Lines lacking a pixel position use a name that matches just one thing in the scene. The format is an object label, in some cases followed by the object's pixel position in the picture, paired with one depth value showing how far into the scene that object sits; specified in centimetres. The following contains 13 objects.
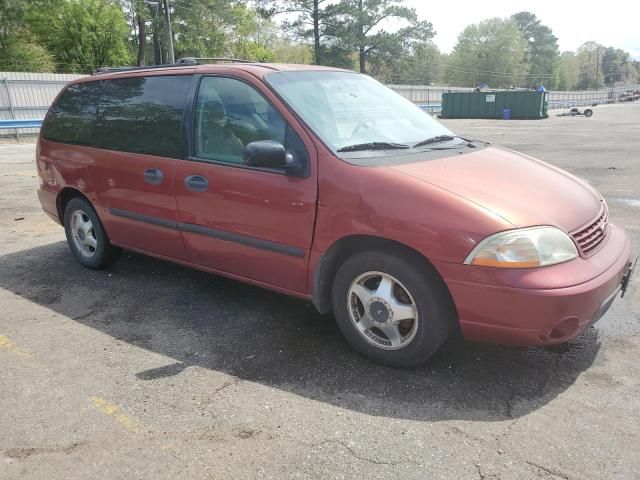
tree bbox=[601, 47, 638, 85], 15125
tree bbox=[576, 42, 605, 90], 13462
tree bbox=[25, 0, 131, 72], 4312
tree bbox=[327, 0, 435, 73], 5259
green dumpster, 3709
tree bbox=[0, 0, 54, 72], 3912
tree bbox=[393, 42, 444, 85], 5762
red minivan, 273
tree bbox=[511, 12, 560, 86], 11238
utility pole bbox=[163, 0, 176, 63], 3117
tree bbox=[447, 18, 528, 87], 9604
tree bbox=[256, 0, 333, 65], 5119
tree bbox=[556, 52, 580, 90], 12050
